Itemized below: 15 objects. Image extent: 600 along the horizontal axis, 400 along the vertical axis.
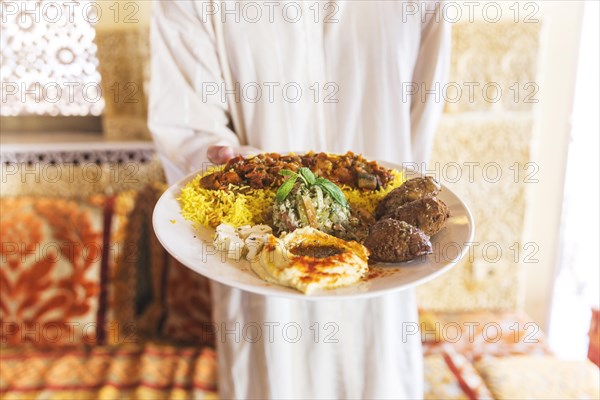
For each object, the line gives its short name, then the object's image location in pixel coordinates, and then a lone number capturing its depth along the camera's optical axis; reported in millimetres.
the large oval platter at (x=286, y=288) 716
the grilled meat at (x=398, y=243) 787
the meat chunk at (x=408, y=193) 904
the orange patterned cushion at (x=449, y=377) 1656
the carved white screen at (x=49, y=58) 1895
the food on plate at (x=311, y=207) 870
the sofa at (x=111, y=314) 1679
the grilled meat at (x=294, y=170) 962
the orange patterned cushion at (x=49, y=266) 1774
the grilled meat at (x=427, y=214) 841
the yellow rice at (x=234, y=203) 892
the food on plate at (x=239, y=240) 798
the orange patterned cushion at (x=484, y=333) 1902
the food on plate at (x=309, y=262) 735
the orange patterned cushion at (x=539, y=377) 1643
